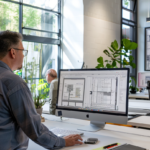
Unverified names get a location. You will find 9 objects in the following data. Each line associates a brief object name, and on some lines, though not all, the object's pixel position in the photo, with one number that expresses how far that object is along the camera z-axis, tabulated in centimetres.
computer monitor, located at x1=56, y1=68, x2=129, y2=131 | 159
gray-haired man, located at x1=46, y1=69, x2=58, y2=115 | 240
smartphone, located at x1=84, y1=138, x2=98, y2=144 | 137
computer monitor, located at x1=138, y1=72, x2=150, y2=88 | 500
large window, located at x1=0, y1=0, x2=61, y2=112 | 485
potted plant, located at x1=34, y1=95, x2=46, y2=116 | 206
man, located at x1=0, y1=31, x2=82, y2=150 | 111
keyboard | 154
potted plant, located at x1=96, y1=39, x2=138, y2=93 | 577
